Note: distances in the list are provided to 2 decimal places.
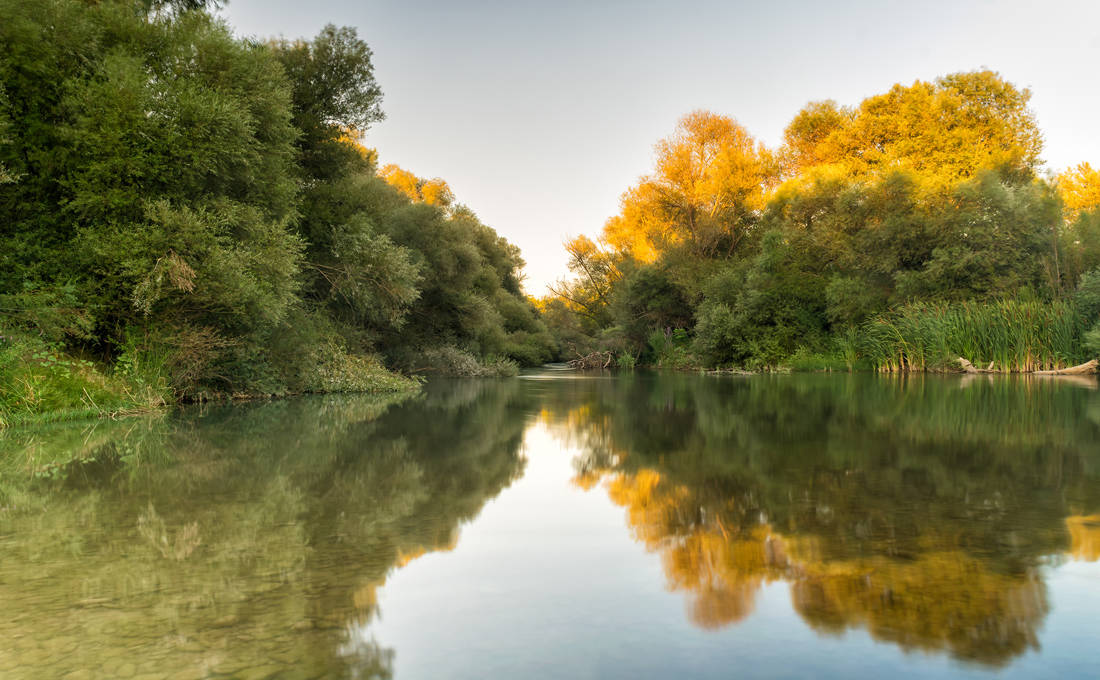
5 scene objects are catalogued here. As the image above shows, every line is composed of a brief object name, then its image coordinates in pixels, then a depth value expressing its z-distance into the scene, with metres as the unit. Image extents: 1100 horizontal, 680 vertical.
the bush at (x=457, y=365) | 23.02
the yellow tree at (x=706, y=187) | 31.70
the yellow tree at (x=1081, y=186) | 37.03
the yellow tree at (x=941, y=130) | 30.06
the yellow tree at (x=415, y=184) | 38.88
